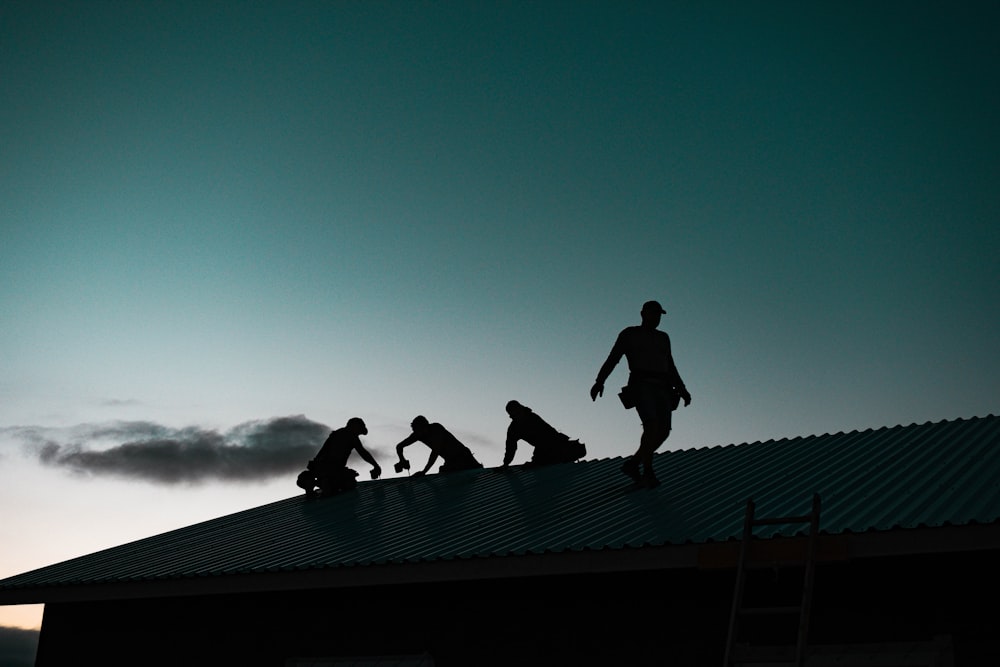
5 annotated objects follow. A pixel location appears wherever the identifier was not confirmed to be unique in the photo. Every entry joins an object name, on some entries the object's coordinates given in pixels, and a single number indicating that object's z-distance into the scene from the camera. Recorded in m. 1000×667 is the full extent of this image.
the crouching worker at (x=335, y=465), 17.58
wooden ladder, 6.98
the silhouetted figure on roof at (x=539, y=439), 16.28
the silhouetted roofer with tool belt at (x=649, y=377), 11.17
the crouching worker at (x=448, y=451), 17.83
